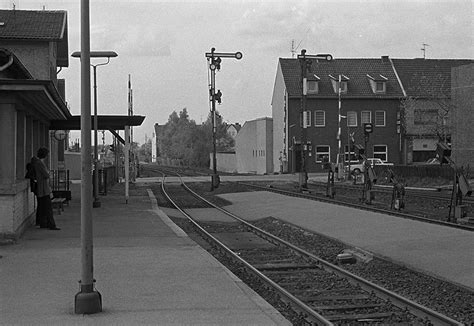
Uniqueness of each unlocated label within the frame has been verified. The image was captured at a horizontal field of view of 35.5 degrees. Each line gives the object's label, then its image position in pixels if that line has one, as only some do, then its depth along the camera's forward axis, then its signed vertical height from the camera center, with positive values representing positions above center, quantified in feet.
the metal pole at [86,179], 27.09 -0.66
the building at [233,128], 526.98 +23.06
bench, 70.74 -4.00
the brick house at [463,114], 143.84 +8.73
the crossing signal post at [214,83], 119.37 +12.95
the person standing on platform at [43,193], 51.90 -2.26
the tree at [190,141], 351.67 +10.01
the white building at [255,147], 253.85 +4.68
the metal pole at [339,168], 160.80 -1.98
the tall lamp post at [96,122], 79.71 +4.46
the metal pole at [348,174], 155.84 -3.20
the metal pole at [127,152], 92.07 +1.09
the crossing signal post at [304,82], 110.63 +11.73
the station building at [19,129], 45.52 +2.51
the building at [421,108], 222.89 +15.33
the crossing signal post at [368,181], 85.05 -2.65
